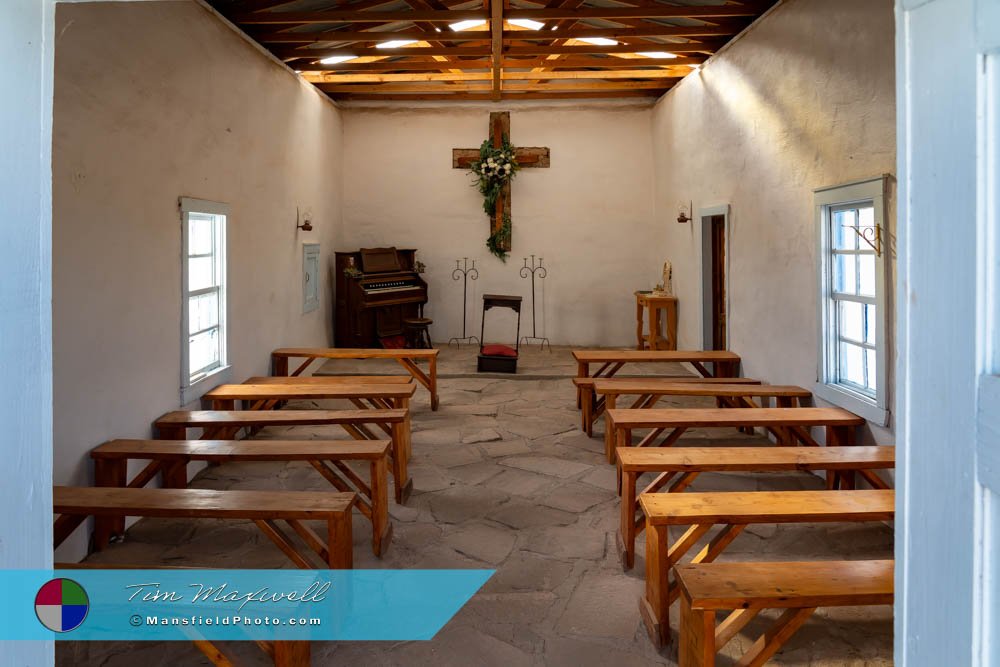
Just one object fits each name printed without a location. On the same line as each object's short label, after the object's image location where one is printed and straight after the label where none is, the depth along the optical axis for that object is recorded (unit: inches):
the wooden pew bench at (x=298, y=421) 178.9
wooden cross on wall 409.7
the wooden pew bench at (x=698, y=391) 209.9
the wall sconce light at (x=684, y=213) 328.8
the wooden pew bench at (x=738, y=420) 174.6
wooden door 313.7
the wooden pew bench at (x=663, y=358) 262.5
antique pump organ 364.8
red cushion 334.6
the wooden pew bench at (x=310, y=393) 209.8
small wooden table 356.5
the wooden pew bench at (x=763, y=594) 86.4
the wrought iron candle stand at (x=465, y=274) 417.1
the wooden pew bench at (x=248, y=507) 115.9
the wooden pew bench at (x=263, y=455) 147.8
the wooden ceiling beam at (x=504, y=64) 321.7
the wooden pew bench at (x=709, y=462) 138.9
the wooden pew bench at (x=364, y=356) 268.8
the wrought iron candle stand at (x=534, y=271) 415.8
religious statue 367.2
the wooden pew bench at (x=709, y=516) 113.0
